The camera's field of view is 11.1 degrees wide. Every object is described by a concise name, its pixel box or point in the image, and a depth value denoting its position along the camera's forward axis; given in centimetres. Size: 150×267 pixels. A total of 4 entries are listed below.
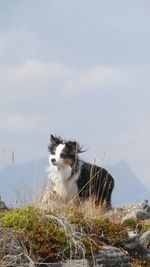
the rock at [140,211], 1628
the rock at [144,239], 1120
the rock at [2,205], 1275
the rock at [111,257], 999
